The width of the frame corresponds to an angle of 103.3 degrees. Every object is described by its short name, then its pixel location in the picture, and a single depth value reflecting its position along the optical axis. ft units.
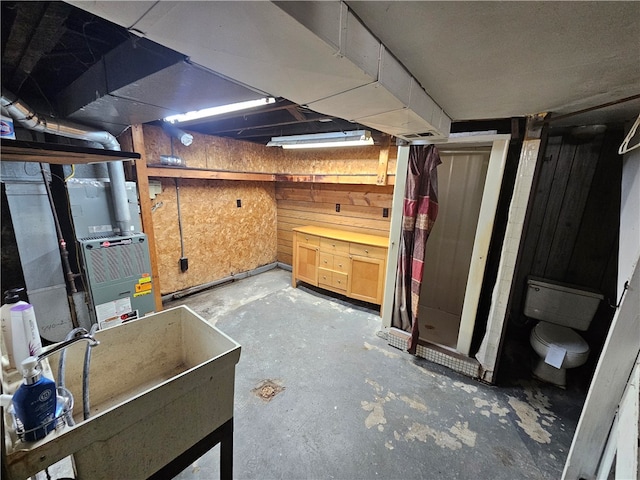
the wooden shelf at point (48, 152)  2.86
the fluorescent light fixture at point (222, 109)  5.71
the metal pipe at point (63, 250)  6.52
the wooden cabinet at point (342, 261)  10.08
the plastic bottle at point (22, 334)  2.76
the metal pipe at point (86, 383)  2.63
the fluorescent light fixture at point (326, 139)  8.90
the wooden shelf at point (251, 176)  9.82
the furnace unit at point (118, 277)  6.81
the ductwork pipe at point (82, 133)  5.08
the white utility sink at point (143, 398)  2.18
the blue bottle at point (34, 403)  2.03
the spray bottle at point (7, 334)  2.76
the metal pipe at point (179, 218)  10.75
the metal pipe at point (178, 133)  9.68
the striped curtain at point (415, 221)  7.16
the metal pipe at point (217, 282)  11.15
